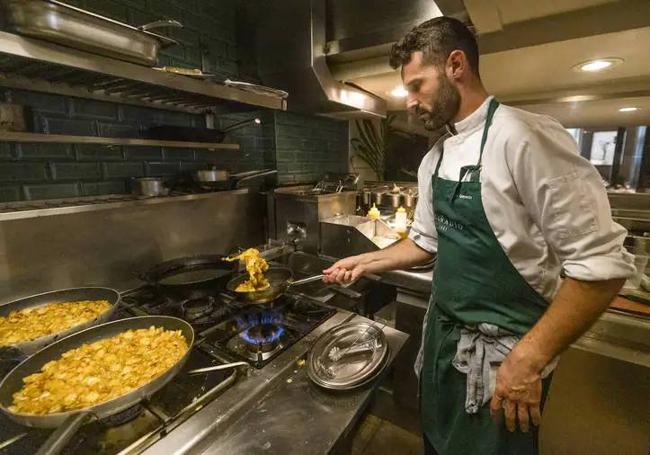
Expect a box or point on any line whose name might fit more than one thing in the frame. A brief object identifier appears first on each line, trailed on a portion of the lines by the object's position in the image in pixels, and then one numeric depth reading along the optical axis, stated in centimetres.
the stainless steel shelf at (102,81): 92
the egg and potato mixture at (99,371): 85
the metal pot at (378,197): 284
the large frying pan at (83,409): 68
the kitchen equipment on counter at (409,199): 271
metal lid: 100
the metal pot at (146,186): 161
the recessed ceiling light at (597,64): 160
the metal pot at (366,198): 288
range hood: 194
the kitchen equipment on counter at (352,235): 207
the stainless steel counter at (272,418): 81
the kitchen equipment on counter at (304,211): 224
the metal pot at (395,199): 274
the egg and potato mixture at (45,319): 111
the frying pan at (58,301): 98
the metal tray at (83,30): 86
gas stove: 81
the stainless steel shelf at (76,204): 121
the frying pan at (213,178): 182
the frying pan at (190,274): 143
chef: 78
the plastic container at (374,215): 237
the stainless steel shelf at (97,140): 115
